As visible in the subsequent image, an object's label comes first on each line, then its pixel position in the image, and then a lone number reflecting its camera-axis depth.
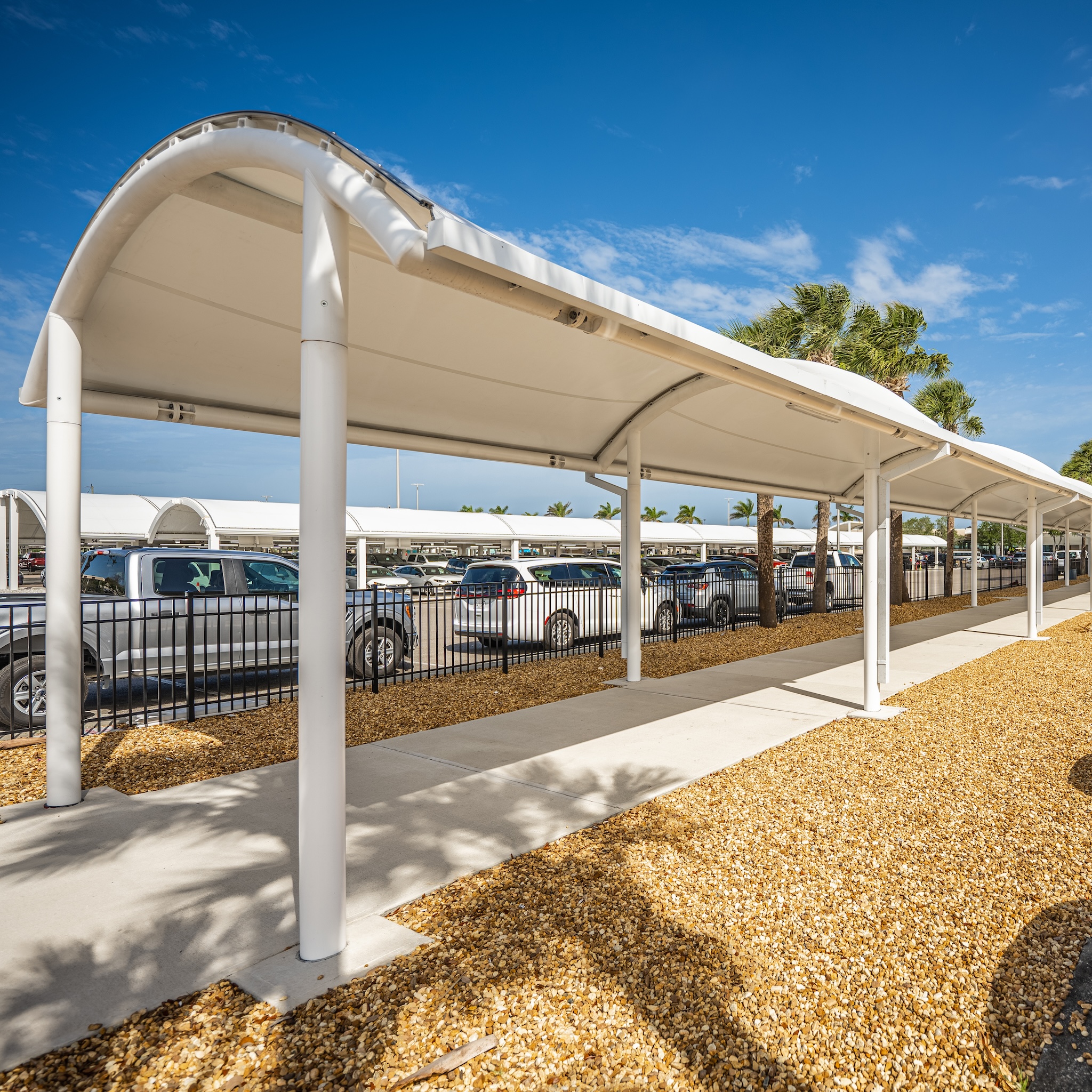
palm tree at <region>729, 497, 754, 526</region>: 99.47
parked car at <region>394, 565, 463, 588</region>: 25.09
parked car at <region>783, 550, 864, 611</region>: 21.64
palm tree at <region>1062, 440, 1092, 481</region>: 50.78
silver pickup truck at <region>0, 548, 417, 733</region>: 7.24
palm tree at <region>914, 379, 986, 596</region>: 26.36
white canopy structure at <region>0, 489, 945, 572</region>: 25.67
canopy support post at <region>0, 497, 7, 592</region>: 18.41
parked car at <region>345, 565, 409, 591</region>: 23.40
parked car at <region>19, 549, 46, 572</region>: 47.97
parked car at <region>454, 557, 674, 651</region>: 12.33
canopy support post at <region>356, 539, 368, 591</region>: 23.77
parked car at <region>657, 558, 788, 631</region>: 16.50
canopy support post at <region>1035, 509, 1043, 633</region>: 14.86
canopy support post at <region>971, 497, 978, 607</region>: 21.01
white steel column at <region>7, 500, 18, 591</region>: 18.88
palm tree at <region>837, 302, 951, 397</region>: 19.91
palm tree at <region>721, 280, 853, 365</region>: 18.77
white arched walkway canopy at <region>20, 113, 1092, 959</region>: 3.19
